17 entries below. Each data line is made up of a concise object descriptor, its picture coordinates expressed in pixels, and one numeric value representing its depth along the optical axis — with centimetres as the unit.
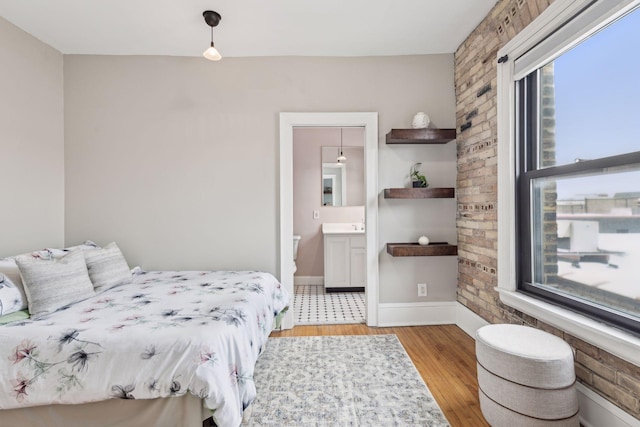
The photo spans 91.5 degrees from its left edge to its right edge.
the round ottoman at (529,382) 149
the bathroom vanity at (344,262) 435
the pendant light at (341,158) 482
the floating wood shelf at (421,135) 289
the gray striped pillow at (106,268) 229
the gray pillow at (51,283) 184
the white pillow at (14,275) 186
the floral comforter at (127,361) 142
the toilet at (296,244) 431
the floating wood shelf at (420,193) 292
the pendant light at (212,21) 228
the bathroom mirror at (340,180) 483
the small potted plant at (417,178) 302
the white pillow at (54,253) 221
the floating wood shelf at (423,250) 290
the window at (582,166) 150
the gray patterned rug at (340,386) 176
